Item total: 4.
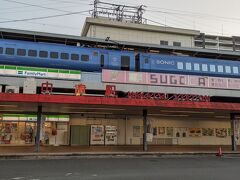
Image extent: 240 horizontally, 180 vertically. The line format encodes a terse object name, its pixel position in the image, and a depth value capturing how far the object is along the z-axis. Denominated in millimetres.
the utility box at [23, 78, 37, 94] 24788
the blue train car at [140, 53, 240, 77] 33219
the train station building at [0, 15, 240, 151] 24031
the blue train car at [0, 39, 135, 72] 28992
